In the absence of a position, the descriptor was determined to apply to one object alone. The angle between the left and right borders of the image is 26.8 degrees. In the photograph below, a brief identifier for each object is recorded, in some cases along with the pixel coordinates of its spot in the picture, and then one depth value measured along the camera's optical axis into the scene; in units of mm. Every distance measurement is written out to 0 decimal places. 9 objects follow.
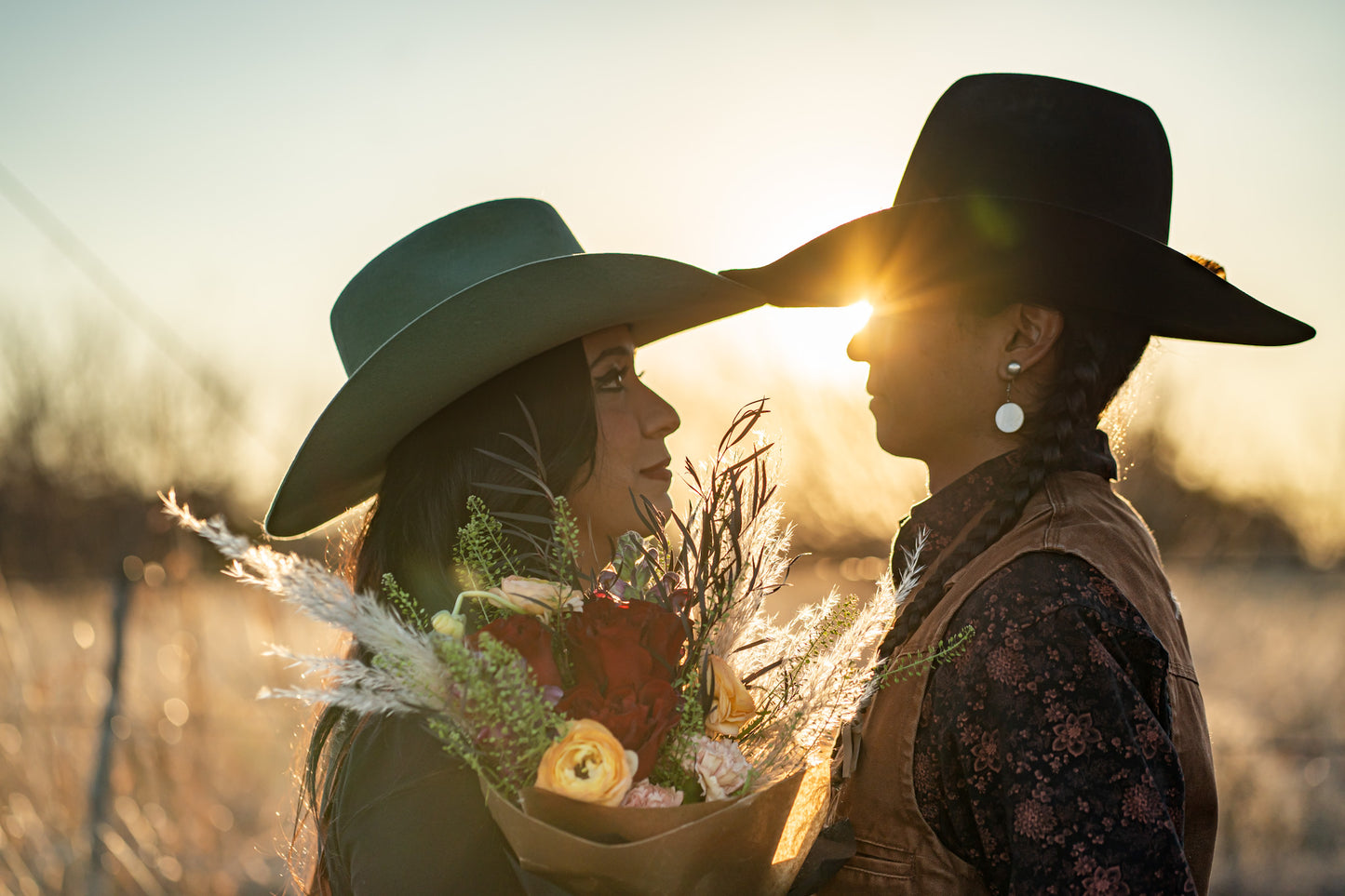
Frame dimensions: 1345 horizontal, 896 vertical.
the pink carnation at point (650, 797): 1843
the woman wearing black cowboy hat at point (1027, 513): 1916
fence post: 3509
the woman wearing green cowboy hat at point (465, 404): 2081
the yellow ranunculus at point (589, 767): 1818
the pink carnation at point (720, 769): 1853
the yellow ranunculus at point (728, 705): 1875
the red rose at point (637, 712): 1839
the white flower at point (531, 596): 1887
